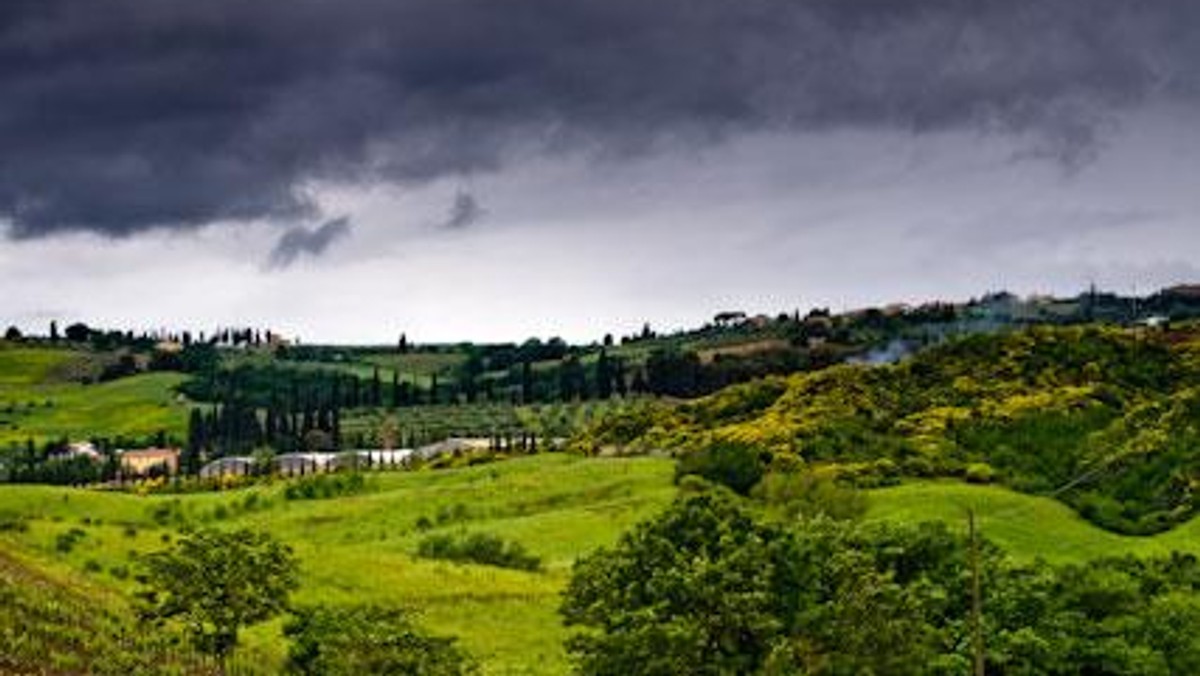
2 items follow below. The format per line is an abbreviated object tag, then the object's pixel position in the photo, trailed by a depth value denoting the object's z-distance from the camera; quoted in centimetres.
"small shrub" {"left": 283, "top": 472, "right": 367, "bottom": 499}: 17638
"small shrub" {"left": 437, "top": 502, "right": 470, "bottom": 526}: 15198
